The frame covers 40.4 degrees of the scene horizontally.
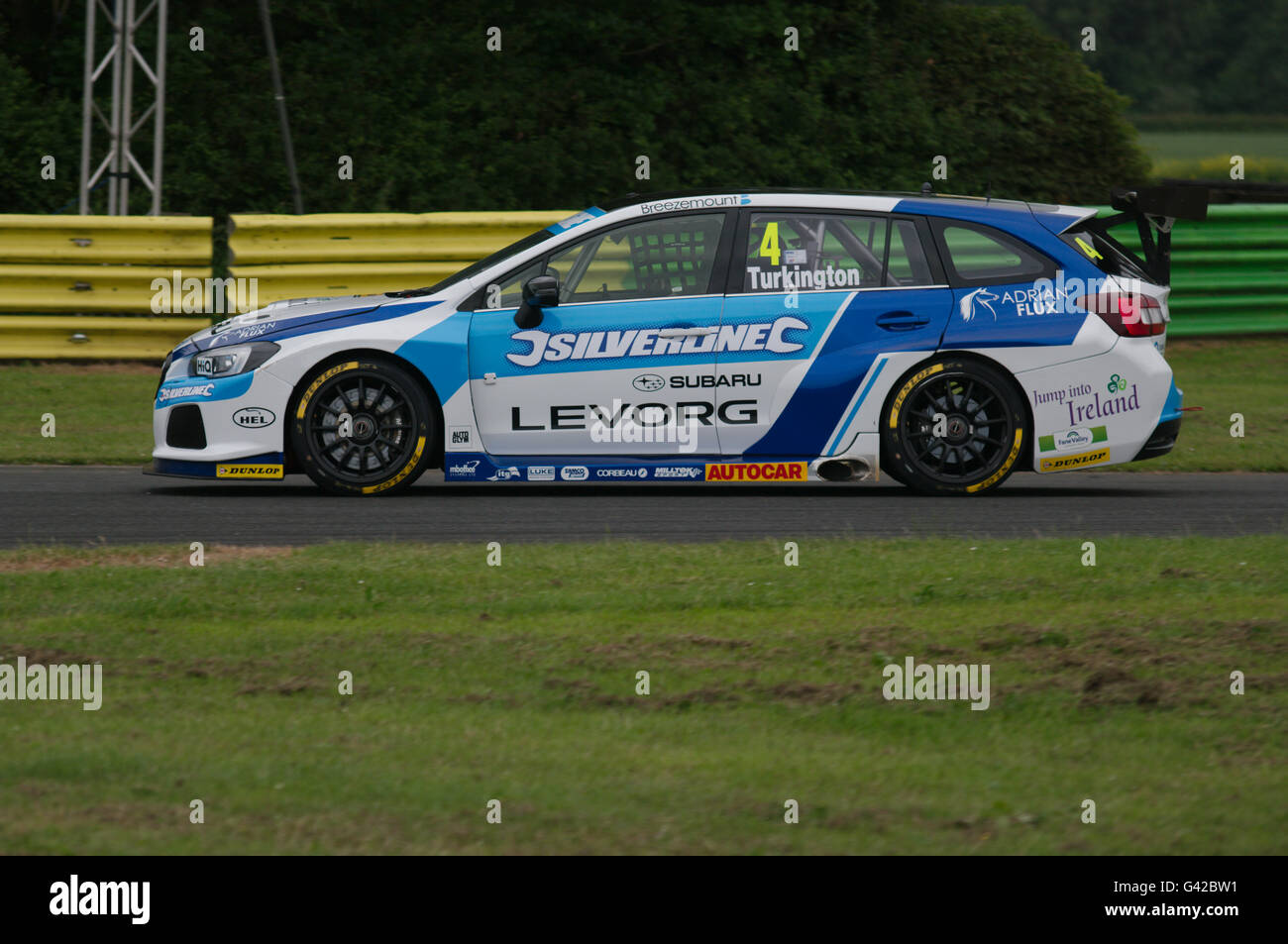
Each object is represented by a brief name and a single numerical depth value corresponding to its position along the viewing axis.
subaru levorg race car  9.20
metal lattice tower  16.44
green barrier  16.59
